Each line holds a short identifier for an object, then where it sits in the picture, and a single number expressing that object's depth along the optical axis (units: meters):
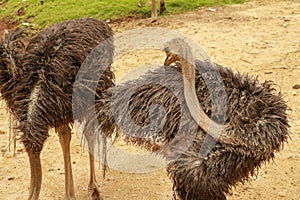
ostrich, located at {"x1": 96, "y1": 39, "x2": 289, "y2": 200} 2.48
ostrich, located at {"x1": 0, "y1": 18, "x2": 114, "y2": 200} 2.96
